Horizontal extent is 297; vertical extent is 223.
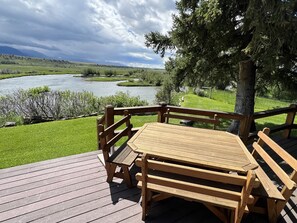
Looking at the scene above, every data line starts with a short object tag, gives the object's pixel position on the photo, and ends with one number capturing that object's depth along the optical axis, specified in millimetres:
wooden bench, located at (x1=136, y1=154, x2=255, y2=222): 1746
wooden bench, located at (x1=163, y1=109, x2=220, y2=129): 3889
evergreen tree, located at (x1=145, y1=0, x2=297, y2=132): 3730
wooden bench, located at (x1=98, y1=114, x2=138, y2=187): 2793
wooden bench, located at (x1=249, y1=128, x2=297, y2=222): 2031
